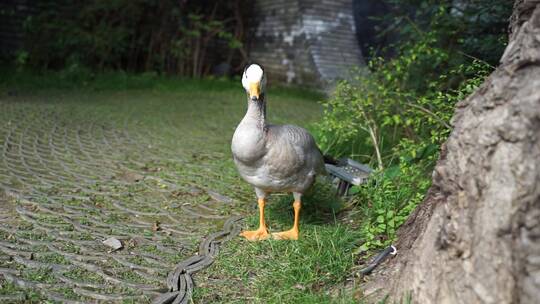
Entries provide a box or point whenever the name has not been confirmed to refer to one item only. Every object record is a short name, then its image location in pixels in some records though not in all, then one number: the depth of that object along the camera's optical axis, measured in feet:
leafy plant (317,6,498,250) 11.87
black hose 9.55
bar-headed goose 10.73
